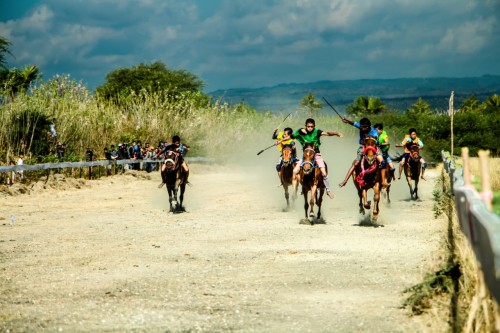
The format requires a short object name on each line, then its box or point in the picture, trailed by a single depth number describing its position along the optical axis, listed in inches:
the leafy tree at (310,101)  6375.0
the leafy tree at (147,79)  3545.8
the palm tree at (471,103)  4502.2
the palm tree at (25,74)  2406.3
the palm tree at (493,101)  3873.0
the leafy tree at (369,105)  4397.9
